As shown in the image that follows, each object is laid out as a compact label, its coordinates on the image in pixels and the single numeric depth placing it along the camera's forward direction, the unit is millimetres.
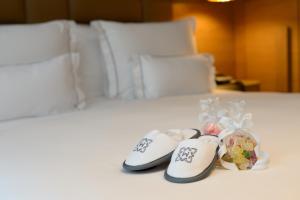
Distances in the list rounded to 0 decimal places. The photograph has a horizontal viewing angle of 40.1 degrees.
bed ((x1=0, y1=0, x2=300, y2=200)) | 955
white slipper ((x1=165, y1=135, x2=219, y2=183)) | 984
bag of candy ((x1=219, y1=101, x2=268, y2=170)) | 1052
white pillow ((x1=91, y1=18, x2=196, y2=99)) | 2523
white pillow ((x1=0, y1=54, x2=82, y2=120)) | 1946
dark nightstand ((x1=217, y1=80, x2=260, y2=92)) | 3183
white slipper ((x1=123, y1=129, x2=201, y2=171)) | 1060
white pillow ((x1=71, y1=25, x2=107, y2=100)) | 2434
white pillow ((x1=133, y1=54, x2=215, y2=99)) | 2451
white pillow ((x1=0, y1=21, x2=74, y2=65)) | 2121
